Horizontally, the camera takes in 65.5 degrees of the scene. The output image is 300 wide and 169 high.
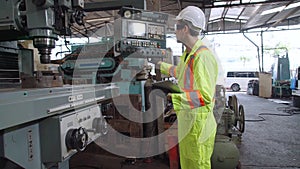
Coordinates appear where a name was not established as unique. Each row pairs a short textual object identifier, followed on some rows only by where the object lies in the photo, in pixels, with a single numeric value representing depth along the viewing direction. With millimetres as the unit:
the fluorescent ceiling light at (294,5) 6398
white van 11305
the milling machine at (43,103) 562
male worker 1277
